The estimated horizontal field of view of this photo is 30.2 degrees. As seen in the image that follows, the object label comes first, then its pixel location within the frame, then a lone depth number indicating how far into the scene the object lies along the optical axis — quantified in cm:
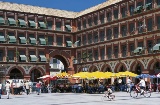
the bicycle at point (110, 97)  2646
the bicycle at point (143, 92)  2943
